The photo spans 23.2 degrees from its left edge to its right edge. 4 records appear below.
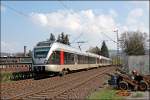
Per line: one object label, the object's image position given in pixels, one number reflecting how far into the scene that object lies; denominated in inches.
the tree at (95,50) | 5608.3
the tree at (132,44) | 1697.8
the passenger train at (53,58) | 1283.2
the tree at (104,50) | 6462.6
